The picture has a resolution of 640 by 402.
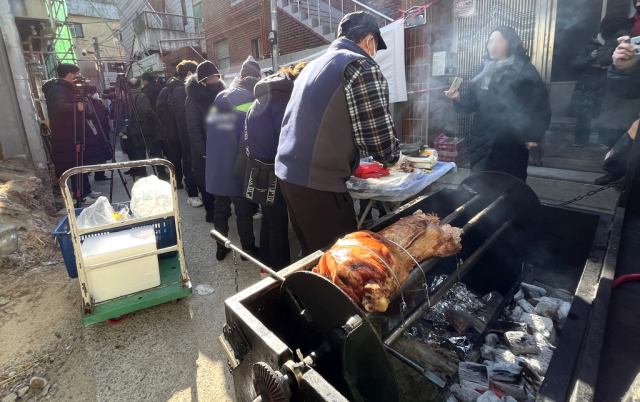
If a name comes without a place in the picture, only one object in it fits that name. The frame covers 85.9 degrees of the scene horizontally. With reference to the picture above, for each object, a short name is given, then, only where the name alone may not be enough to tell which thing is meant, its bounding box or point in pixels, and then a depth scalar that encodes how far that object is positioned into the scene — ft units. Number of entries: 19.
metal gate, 17.24
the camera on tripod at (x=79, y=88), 20.61
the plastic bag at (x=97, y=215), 10.99
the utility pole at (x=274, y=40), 27.08
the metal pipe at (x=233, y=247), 5.76
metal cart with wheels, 9.62
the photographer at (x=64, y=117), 20.03
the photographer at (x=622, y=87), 9.63
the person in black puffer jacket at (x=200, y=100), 15.61
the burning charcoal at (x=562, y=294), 9.49
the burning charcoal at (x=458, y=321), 8.55
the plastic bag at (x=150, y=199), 12.30
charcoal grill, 4.18
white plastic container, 9.98
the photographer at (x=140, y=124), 23.79
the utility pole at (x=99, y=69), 86.33
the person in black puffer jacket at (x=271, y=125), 10.61
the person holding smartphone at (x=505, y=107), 12.55
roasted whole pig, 5.14
